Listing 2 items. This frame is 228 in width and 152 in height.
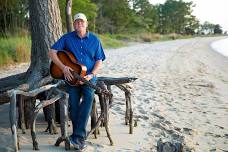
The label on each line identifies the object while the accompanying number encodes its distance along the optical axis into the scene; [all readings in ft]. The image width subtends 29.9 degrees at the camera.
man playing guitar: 18.22
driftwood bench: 17.41
